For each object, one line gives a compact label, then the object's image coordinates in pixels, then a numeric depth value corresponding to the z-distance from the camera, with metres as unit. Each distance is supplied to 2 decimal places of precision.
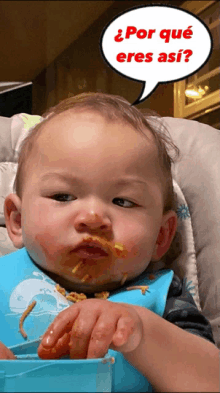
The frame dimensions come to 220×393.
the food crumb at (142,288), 0.73
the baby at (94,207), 0.69
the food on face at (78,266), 0.69
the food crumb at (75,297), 0.70
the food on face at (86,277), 0.70
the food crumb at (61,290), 0.72
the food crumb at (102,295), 0.72
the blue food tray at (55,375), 0.40
